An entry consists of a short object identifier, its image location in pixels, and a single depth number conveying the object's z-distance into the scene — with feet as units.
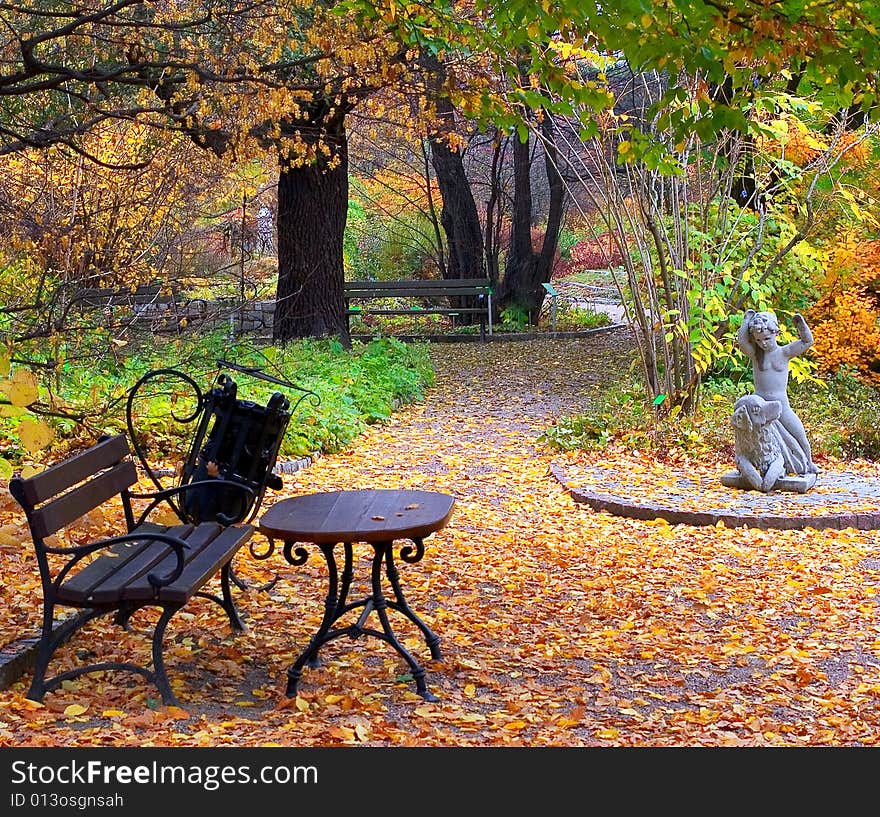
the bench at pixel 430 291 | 64.75
